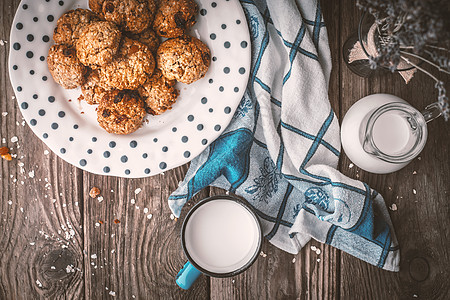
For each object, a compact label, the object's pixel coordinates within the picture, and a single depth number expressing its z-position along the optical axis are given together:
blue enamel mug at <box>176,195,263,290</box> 1.10
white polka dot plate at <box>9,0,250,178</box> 1.08
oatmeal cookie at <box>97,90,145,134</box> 1.05
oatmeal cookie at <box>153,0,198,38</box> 1.02
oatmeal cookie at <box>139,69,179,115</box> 1.06
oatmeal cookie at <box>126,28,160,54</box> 1.07
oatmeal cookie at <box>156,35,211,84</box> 1.02
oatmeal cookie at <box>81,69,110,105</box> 1.07
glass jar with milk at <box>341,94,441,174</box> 1.04
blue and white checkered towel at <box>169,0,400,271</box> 1.10
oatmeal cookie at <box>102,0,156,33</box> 1.00
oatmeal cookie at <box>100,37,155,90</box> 1.01
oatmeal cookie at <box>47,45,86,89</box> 1.03
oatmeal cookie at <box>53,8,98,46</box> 1.04
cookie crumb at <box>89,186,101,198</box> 1.19
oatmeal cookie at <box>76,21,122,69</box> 0.98
